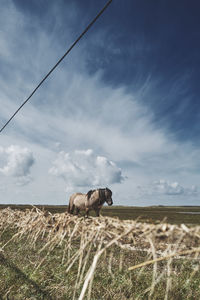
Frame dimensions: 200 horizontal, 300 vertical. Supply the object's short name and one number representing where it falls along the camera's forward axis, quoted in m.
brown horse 10.30
